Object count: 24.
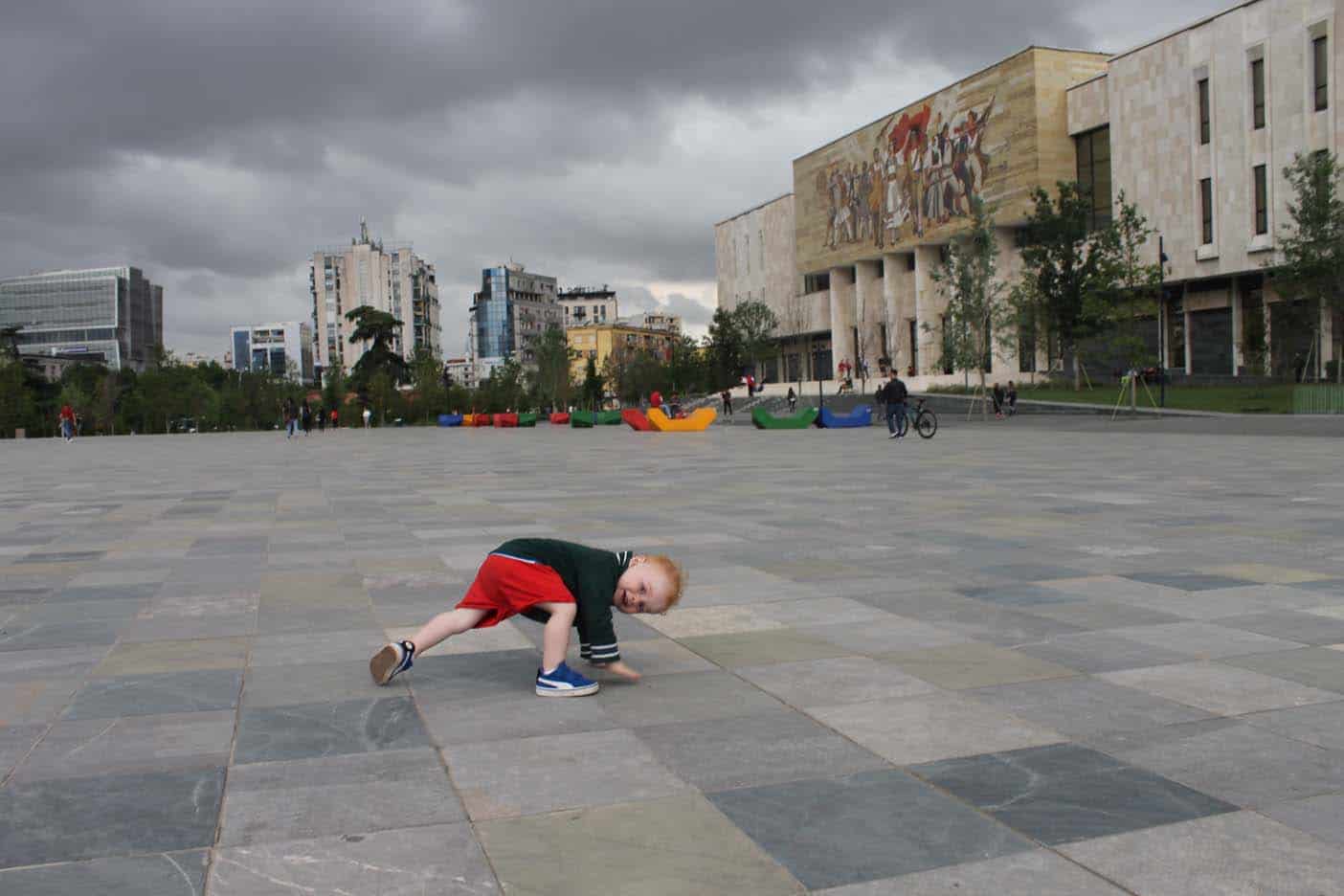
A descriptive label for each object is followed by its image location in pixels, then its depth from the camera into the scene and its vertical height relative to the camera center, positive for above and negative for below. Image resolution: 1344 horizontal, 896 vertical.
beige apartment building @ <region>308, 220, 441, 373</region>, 170.50 +18.78
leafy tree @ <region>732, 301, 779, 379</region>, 89.25 +5.66
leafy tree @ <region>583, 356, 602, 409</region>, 100.62 +1.59
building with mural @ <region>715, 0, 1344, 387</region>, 45.47 +10.68
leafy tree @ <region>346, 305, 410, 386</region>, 89.12 +5.37
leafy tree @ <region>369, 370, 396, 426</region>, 84.69 +1.34
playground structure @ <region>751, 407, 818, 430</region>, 39.50 -0.83
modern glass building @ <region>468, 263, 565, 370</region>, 182.25 +15.09
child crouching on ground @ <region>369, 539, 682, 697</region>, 4.30 -0.72
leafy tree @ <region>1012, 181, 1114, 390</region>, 49.28 +5.12
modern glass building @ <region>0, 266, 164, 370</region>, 171.25 +17.02
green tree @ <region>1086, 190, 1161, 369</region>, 36.59 +3.24
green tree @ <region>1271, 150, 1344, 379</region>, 36.84 +4.34
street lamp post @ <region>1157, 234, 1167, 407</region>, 49.00 +2.50
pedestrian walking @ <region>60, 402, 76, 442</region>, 52.91 +0.15
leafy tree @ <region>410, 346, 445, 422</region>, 88.31 +2.19
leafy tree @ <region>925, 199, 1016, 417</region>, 44.28 +3.35
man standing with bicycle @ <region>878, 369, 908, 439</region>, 26.69 -0.25
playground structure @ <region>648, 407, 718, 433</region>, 39.91 -0.75
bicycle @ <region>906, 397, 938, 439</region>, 28.30 -0.73
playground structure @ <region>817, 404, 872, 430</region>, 38.53 -0.85
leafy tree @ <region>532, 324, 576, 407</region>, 92.06 +2.91
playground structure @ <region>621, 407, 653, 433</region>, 41.72 -0.69
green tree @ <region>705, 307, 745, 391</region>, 90.62 +4.05
